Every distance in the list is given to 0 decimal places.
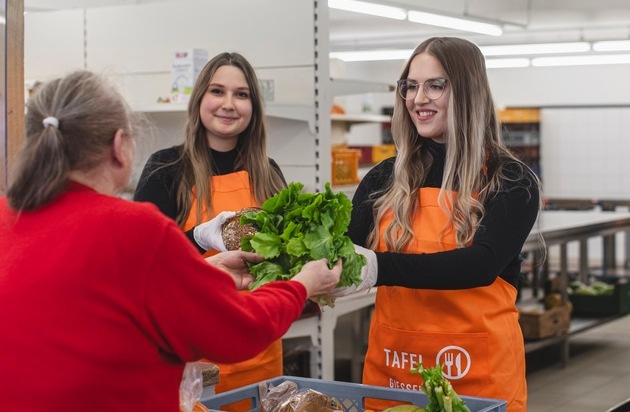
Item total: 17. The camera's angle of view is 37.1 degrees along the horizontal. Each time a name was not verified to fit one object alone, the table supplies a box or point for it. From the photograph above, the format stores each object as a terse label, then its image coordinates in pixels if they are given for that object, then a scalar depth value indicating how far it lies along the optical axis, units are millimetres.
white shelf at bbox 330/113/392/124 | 6683
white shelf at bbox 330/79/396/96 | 4840
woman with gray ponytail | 1454
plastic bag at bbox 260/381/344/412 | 2062
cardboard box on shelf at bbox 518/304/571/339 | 6715
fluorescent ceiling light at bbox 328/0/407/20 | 8053
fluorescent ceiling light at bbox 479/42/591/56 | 10539
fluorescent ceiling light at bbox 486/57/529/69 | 12781
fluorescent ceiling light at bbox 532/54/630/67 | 12938
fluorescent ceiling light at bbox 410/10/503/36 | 8977
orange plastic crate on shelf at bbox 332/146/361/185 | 5379
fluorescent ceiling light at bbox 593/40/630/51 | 10766
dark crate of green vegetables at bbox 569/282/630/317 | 7652
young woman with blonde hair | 2369
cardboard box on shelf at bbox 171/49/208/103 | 4582
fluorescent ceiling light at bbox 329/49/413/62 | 11875
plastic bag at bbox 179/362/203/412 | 1863
